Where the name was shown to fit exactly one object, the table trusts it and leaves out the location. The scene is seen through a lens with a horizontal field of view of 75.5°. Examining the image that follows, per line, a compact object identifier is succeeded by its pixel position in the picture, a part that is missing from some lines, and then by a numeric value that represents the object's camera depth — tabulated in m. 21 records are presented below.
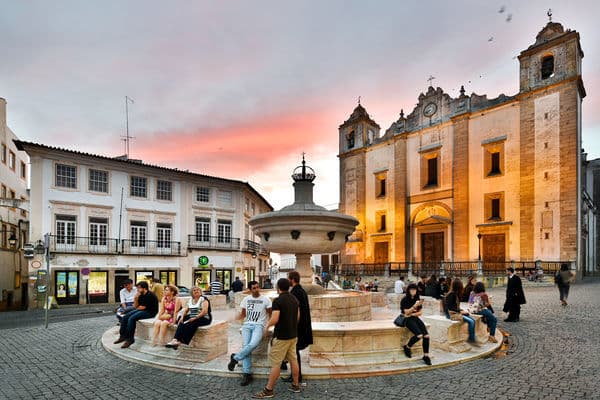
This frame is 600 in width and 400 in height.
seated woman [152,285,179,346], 6.95
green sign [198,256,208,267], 28.47
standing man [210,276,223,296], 14.70
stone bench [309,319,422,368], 5.96
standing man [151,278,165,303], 11.61
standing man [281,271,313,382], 5.39
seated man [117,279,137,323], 9.33
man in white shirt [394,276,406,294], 14.92
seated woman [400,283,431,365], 6.21
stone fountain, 9.56
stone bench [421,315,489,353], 6.88
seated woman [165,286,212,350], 6.44
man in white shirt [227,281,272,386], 5.59
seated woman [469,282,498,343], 7.83
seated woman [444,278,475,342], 7.38
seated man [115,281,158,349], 7.53
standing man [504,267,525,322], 10.44
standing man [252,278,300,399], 5.07
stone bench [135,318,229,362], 6.36
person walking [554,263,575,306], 13.45
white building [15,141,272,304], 23.38
